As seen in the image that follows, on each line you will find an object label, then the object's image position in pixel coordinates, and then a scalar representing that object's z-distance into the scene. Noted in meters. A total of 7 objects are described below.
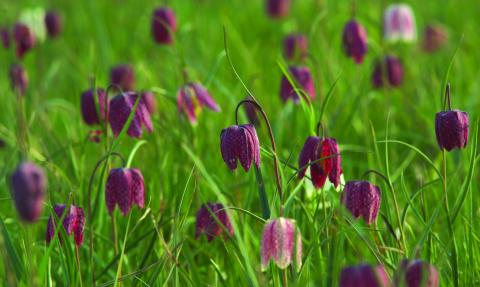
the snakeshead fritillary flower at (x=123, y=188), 4.20
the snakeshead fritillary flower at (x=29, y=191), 2.53
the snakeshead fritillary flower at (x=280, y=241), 3.26
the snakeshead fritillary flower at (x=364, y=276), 2.69
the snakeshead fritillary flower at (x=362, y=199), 3.67
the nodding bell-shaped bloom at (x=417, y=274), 2.91
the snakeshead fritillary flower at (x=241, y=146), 3.76
